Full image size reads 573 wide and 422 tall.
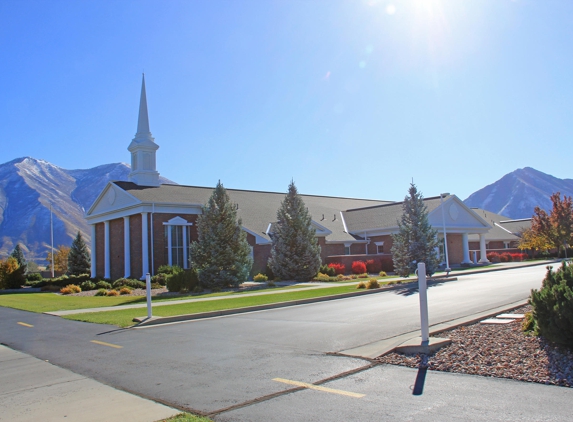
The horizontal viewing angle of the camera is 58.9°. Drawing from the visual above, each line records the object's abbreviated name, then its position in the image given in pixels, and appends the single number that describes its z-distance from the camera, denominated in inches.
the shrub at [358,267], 1378.0
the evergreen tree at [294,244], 1206.3
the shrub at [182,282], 992.2
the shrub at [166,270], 1195.9
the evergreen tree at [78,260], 1800.0
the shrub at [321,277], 1210.2
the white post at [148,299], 533.8
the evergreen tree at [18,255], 2166.2
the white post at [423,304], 310.8
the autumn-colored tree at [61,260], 2393.0
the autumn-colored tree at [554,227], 1945.1
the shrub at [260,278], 1204.5
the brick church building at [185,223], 1362.0
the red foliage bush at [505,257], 1865.2
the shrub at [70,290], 1107.8
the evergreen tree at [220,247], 1066.7
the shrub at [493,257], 1876.4
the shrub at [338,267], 1370.6
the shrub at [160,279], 1154.0
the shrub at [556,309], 264.5
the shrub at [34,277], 1564.1
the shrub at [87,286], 1174.8
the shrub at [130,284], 1154.7
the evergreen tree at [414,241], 1043.3
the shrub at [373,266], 1457.9
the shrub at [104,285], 1176.9
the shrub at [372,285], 827.4
